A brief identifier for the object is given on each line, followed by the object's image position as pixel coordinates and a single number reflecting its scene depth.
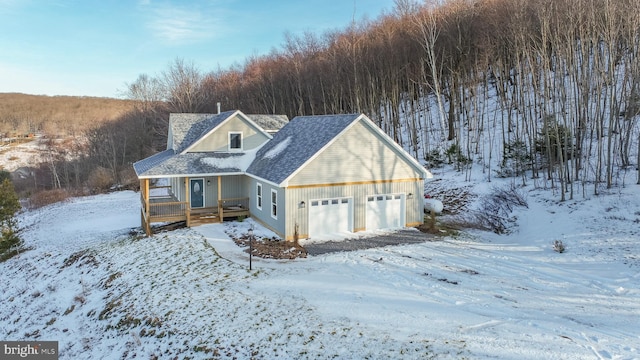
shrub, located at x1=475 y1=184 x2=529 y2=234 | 18.00
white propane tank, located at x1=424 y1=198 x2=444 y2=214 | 19.58
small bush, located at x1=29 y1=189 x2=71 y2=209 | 32.12
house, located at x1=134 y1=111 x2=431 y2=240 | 15.71
